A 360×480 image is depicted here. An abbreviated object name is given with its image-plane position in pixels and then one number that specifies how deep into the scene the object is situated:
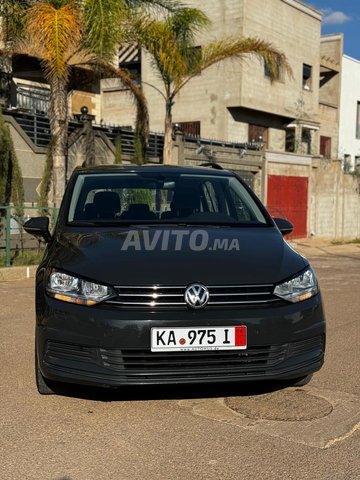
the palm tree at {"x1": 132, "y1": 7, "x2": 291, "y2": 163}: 13.16
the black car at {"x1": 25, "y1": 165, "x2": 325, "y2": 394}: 3.48
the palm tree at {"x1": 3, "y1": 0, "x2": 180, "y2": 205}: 10.71
